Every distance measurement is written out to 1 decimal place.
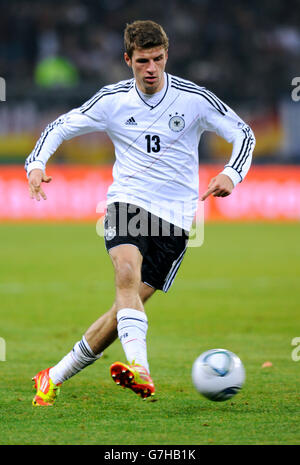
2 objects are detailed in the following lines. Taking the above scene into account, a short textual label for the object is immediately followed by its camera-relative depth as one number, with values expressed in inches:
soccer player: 421.1
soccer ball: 401.1
